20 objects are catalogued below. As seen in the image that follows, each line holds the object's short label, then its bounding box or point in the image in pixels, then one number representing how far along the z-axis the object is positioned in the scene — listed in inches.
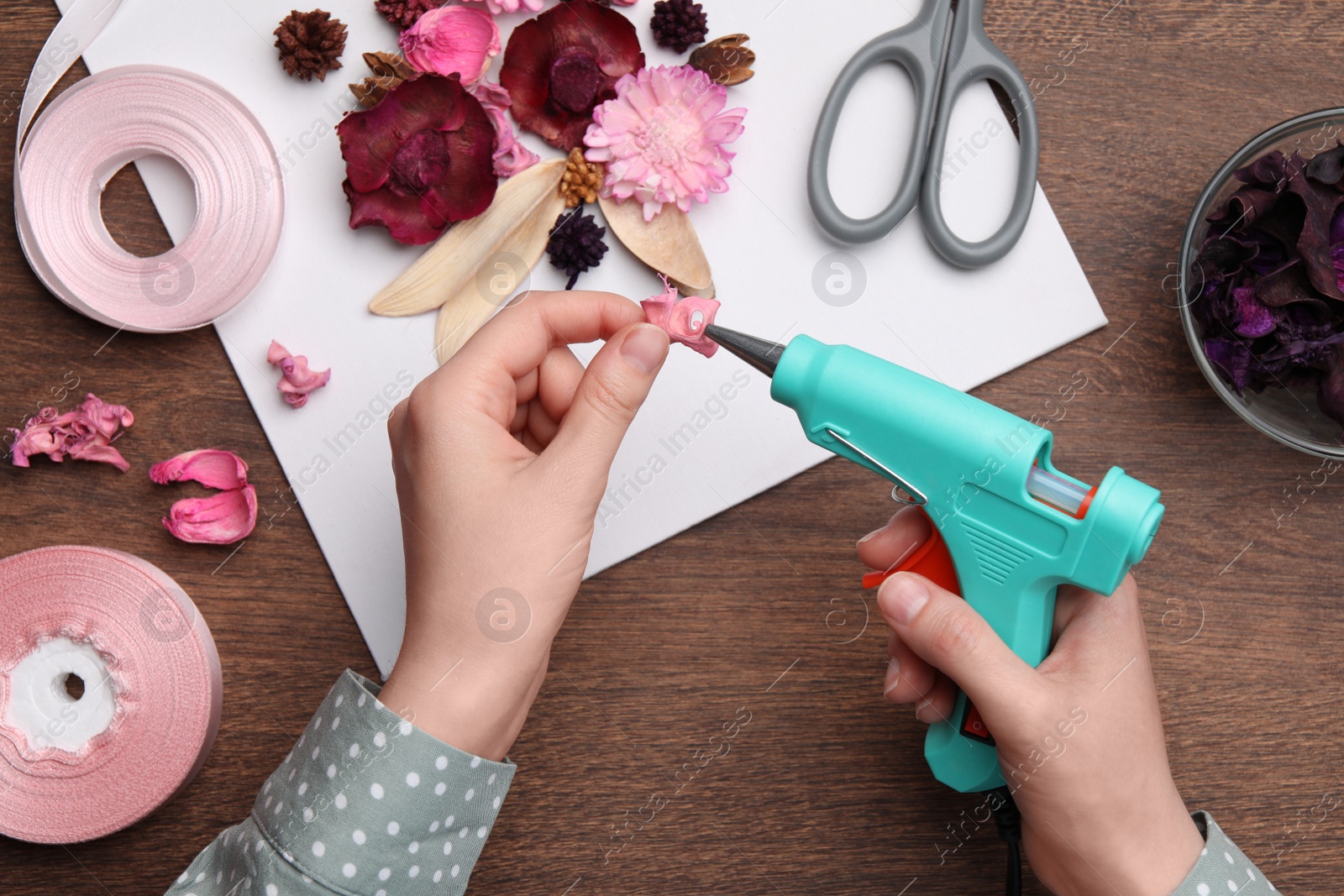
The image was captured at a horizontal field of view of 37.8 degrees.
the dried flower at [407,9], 24.1
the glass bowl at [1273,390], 23.4
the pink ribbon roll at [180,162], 23.9
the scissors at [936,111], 23.9
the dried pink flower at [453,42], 23.9
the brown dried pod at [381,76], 24.0
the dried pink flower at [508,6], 24.1
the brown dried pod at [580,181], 24.0
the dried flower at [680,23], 24.2
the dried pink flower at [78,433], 24.1
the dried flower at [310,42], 24.2
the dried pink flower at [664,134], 23.8
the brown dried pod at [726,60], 24.2
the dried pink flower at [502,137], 24.0
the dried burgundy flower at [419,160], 23.7
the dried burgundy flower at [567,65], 23.8
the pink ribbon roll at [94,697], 23.1
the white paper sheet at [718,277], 24.3
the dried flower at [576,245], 24.0
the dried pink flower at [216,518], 24.1
